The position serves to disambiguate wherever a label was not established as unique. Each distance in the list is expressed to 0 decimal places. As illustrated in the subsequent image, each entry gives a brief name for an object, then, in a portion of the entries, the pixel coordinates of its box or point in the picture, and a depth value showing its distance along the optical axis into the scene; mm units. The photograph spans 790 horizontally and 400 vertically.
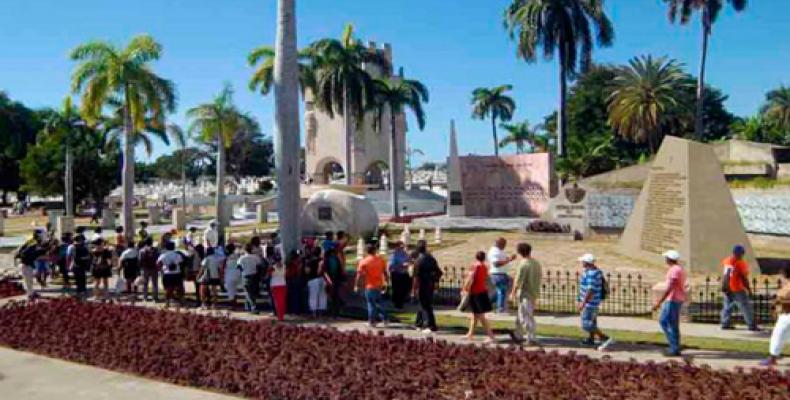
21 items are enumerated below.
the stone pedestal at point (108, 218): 45000
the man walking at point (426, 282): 11117
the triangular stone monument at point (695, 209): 14766
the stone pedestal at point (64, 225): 34656
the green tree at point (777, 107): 70400
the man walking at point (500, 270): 12188
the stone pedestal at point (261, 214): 46000
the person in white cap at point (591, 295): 9758
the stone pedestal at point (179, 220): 41344
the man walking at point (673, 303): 9102
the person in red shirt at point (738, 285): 10539
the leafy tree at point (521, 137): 64375
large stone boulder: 25156
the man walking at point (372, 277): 11516
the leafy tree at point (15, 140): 70188
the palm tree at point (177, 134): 41250
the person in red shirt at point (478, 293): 10336
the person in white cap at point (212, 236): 18775
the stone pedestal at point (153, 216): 47256
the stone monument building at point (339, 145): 63344
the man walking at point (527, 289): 10133
